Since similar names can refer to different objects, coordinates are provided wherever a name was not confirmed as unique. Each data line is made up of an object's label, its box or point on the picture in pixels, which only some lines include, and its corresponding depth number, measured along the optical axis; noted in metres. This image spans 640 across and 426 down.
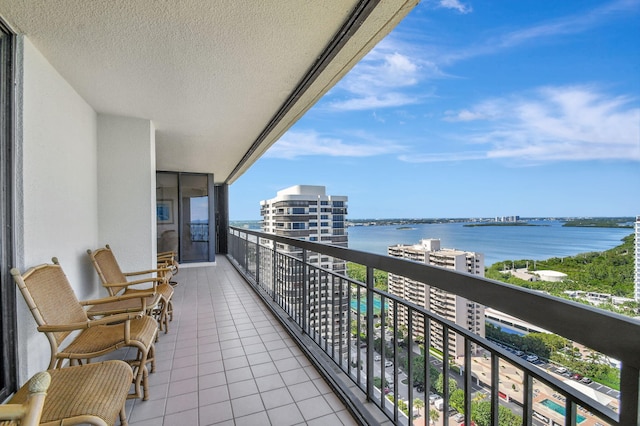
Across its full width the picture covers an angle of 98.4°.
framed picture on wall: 6.52
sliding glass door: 6.60
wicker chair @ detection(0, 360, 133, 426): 1.10
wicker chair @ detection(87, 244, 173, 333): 2.67
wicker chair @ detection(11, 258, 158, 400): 1.62
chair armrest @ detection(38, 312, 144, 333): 1.59
